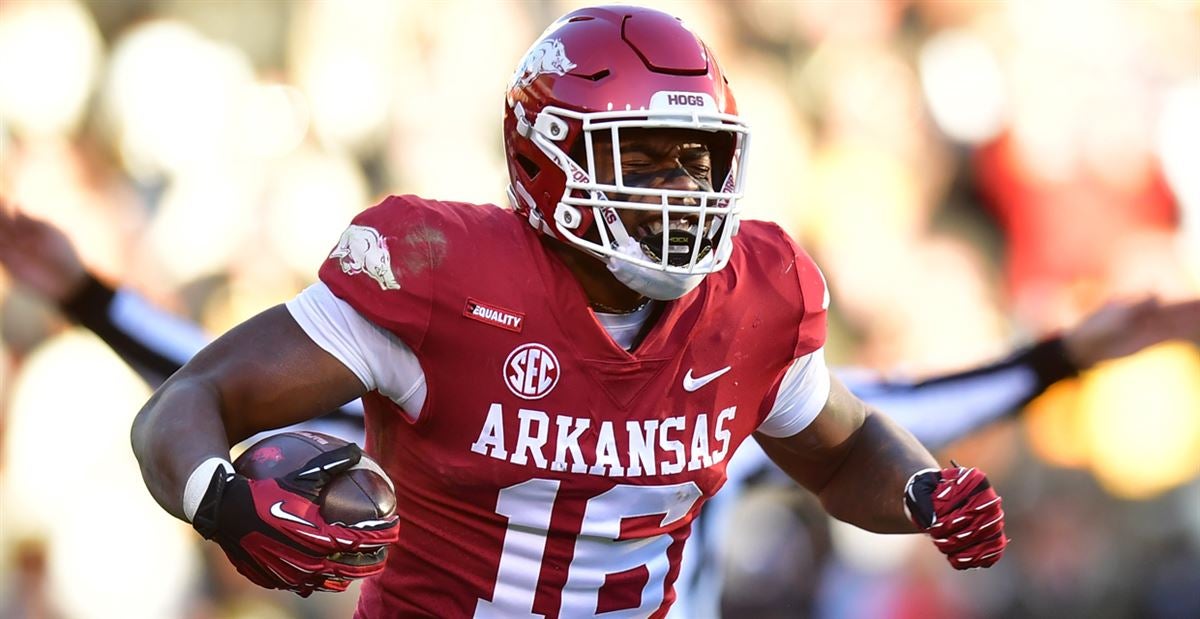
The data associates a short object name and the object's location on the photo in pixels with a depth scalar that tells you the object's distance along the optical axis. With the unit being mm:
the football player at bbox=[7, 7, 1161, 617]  12739
